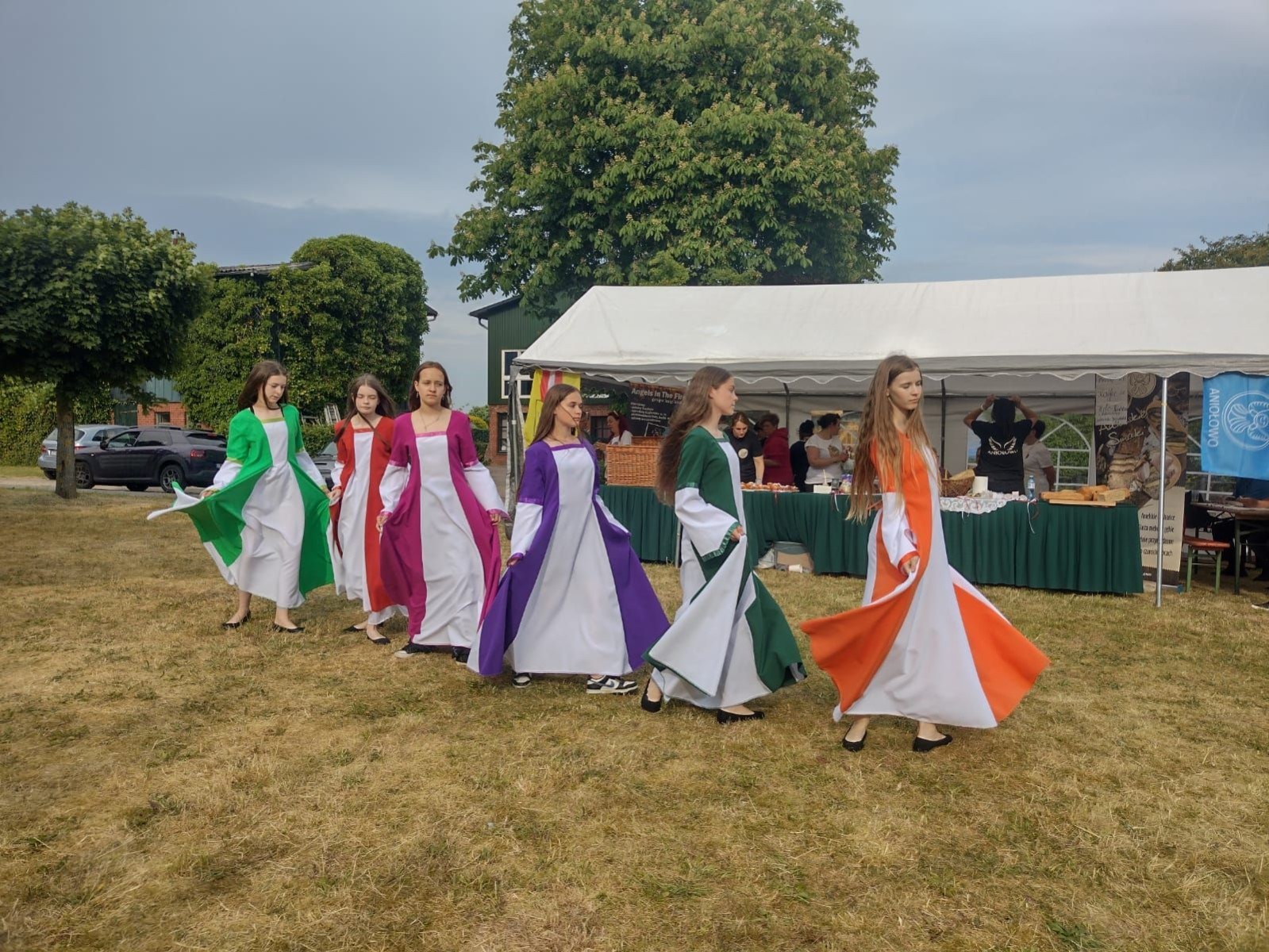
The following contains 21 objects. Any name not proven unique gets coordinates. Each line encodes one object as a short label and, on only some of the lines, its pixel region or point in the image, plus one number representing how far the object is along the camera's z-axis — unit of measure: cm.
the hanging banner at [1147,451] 904
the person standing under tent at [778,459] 1023
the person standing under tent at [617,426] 1175
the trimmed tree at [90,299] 1348
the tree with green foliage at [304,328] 2927
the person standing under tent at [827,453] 1037
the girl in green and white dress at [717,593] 422
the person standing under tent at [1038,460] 1023
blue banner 782
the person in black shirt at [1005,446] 921
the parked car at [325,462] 2012
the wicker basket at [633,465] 1034
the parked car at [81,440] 2073
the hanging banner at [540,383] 988
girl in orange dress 384
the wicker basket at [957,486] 927
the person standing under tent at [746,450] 996
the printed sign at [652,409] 1262
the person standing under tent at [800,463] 1070
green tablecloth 829
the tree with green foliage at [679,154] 1775
